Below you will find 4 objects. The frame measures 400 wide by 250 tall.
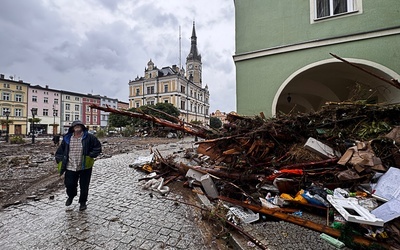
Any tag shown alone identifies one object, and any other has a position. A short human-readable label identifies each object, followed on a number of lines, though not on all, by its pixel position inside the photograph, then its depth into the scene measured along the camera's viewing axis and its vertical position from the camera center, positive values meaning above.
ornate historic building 63.28 +13.98
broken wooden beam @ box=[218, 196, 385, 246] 2.40 -1.38
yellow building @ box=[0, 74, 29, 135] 46.19 +7.25
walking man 3.96 -0.56
